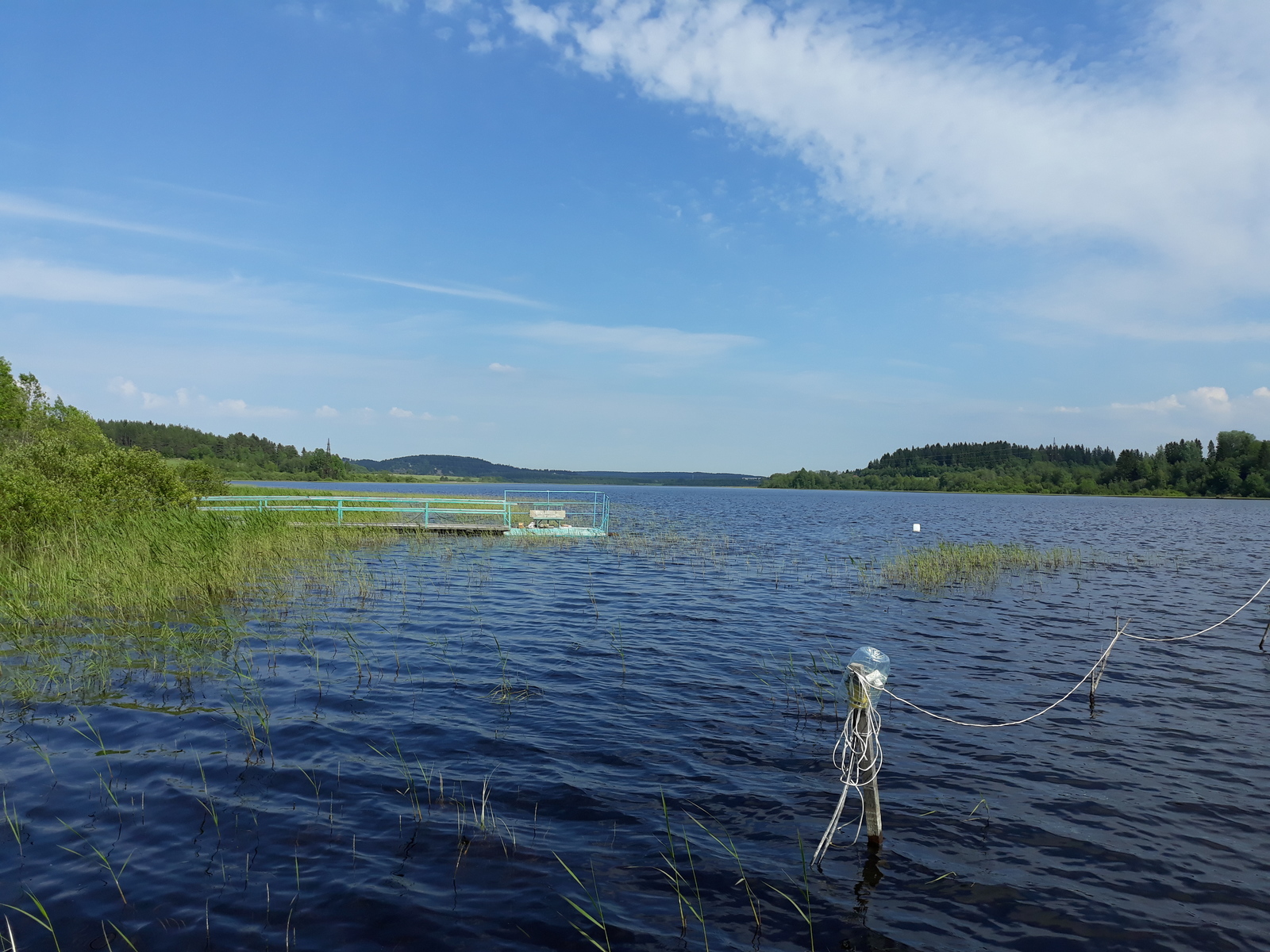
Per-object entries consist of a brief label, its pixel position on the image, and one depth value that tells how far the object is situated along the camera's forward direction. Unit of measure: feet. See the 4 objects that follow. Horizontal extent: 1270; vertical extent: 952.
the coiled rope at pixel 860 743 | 18.83
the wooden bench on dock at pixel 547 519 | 119.75
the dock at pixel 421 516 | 102.27
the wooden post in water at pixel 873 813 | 19.97
